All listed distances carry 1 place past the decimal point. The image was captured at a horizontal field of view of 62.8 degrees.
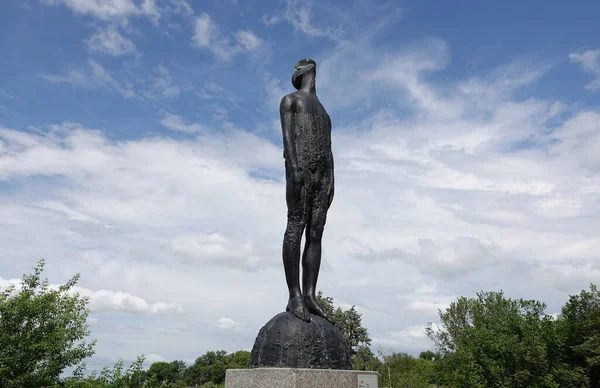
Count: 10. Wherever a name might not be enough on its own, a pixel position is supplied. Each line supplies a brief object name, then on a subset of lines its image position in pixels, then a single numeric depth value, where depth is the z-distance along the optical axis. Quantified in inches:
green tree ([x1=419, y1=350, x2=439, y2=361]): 4037.9
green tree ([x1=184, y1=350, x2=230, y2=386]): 2851.9
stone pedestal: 201.0
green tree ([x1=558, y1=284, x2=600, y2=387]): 1390.3
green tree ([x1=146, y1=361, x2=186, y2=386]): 3040.8
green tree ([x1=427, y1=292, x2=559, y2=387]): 1258.6
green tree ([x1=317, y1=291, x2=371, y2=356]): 1374.3
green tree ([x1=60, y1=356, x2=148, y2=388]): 623.2
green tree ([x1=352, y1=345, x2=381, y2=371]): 1342.3
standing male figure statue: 245.1
